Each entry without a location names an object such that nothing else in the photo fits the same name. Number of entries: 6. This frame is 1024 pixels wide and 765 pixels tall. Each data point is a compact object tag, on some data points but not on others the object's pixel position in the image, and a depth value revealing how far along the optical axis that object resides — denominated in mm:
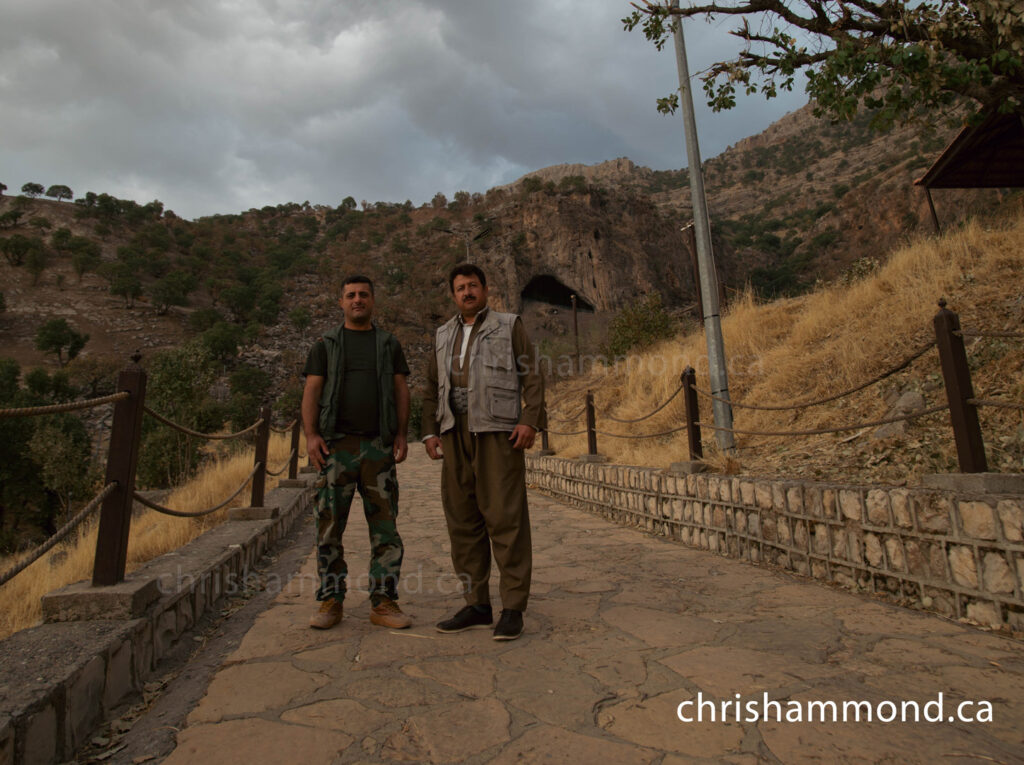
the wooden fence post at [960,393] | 2836
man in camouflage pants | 2893
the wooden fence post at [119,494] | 2402
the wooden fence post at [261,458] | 5332
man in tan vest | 2771
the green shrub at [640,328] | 15000
